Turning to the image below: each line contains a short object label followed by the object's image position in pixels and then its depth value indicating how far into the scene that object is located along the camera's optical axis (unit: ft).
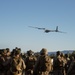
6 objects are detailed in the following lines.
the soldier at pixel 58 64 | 35.84
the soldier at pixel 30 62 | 36.59
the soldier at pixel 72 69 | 24.09
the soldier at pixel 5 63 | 28.23
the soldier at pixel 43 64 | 26.20
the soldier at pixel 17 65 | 26.18
